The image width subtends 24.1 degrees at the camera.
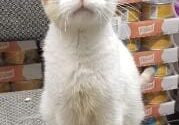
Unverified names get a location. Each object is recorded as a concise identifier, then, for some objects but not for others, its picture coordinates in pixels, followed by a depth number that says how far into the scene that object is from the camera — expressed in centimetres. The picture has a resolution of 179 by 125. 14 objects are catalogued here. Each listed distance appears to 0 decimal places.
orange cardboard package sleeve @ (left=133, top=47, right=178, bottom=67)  139
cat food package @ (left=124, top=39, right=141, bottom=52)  138
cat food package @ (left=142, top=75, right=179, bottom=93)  142
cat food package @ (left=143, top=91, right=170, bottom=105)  148
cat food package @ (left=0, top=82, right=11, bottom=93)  148
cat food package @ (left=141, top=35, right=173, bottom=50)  140
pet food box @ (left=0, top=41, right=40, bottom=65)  144
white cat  84
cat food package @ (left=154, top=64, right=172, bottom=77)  144
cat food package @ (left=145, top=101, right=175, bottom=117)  146
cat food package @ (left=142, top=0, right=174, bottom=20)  135
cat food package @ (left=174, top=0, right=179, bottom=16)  146
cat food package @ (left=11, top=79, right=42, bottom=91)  147
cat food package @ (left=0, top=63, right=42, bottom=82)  142
